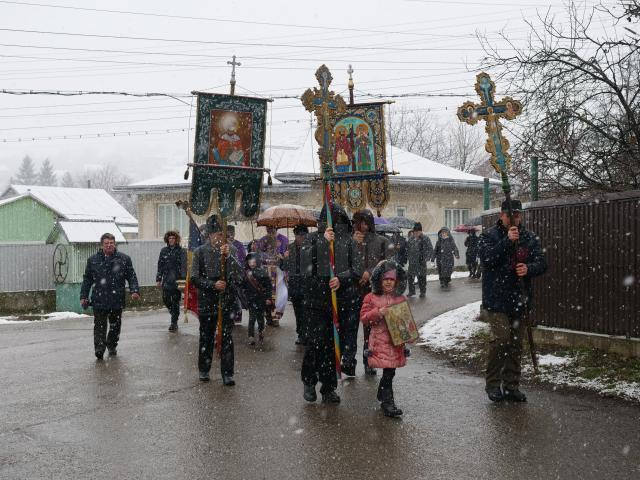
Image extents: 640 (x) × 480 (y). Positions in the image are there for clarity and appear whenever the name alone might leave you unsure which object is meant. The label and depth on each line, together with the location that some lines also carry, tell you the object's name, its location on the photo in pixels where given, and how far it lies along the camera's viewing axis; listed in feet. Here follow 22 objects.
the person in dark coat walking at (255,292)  40.42
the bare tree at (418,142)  197.49
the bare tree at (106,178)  390.62
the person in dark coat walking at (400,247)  59.16
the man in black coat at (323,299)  25.68
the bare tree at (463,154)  205.87
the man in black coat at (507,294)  25.17
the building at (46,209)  117.80
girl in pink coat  23.53
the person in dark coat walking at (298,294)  38.75
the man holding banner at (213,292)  29.27
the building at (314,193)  94.43
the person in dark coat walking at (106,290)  37.11
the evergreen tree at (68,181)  498.69
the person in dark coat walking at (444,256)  74.28
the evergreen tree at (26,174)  489.26
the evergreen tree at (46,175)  479.41
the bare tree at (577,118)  36.73
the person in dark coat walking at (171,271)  46.98
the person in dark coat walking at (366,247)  28.91
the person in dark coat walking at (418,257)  64.85
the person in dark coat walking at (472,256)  79.41
